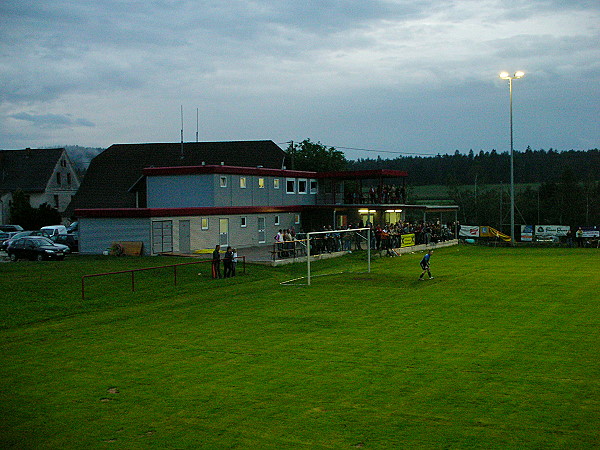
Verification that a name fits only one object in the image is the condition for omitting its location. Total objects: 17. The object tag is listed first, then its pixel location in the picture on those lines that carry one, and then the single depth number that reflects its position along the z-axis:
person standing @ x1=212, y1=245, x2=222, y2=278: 30.75
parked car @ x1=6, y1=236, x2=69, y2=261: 38.56
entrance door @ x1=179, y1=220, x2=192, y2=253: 41.09
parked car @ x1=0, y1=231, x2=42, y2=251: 49.22
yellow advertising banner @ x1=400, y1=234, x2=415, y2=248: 48.23
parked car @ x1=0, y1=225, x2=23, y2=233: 59.91
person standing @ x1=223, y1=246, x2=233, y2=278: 31.18
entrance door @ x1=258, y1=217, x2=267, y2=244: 48.75
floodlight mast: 50.62
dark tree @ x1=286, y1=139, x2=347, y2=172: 80.44
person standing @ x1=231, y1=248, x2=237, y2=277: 31.81
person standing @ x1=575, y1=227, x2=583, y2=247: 54.22
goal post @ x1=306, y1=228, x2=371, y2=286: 29.71
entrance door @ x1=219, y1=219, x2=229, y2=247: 44.34
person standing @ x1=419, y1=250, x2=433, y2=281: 29.70
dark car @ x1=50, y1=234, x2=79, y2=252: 44.25
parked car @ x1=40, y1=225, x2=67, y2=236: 54.53
